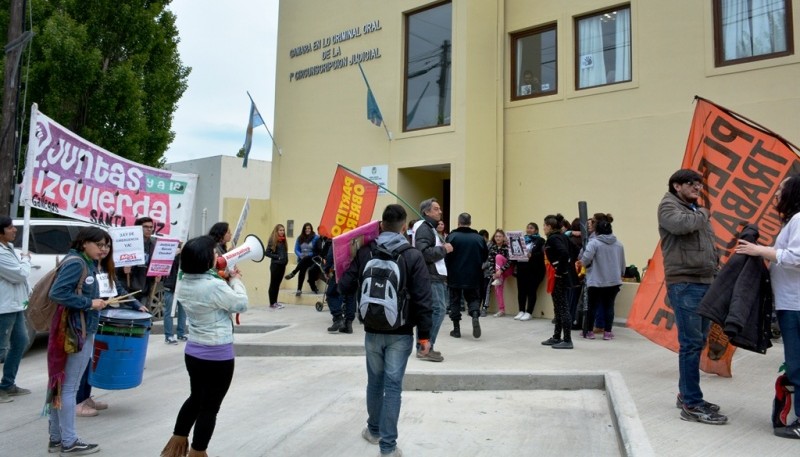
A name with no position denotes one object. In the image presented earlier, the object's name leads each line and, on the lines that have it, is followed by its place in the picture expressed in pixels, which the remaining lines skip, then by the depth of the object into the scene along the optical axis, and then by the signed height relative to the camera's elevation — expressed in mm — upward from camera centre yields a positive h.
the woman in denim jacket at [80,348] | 4539 -713
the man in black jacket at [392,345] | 4293 -624
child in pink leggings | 11102 +20
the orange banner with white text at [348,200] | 9289 +954
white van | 8383 +185
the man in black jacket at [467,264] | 8469 -8
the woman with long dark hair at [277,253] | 12328 +119
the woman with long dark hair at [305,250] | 13070 +209
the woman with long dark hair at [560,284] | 8070 -254
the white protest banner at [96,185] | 7473 +959
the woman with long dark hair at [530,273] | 10562 -147
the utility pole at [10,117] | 10070 +2345
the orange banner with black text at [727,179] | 6191 +973
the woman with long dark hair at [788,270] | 4125 +4
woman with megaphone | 4105 -608
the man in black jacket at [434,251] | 7082 +135
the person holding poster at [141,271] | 8086 -219
